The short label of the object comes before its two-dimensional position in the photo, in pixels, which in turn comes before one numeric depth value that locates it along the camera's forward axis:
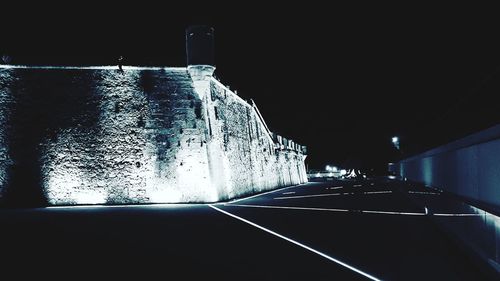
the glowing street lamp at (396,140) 95.93
